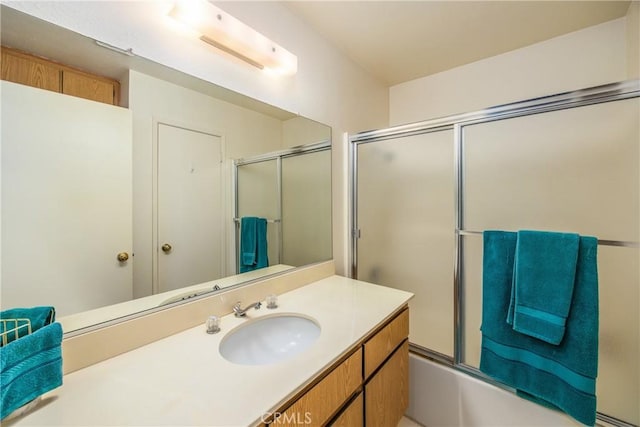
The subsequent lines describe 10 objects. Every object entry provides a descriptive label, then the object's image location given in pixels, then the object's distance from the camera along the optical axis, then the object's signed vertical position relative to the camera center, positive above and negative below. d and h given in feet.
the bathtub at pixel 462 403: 4.06 -3.35
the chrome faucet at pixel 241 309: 3.57 -1.38
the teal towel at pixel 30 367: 1.75 -1.13
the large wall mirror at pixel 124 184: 2.35 +0.33
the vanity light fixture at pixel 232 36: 3.24 +2.51
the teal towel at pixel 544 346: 3.32 -1.93
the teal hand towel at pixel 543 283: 3.43 -1.00
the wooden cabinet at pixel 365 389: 2.43 -2.07
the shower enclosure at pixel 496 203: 3.73 +0.16
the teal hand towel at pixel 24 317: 2.01 -0.89
